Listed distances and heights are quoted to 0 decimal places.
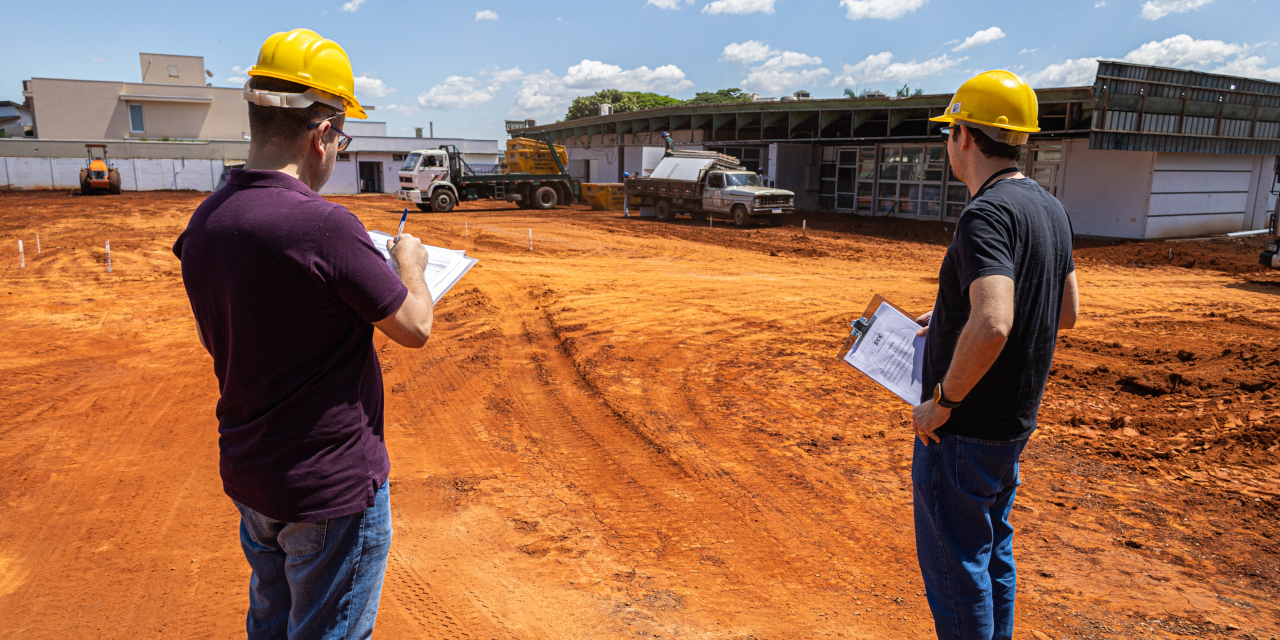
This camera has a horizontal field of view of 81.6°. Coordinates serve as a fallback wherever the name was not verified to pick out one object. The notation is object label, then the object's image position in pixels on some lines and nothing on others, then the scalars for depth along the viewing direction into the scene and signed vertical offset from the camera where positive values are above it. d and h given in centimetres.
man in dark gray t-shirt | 236 -60
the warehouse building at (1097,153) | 2047 +116
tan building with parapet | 5091 +478
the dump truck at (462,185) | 3059 -19
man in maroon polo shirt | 182 -41
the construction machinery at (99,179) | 3950 -26
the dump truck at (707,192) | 2523 -28
